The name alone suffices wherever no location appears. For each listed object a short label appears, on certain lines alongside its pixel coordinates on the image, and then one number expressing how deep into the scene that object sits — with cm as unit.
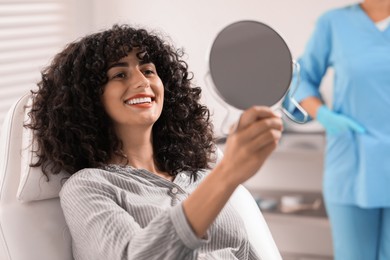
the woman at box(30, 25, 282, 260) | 169
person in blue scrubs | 275
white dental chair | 182
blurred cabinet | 341
